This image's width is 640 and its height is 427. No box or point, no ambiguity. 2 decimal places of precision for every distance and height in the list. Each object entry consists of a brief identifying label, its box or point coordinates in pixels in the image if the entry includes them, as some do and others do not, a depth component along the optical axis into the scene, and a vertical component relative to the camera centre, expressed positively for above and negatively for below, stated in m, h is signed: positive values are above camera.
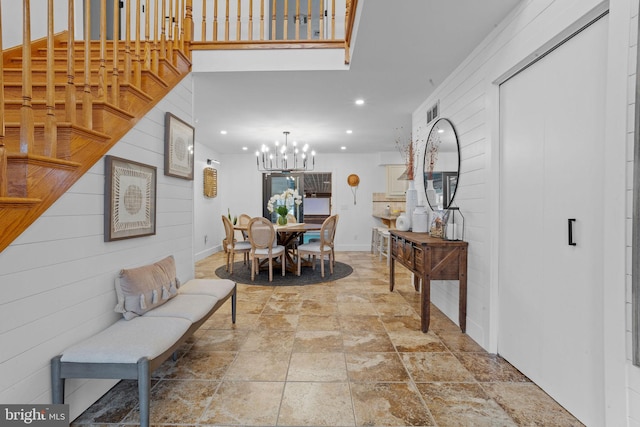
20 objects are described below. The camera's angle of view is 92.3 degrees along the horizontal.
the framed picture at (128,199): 1.88 +0.07
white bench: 1.44 -0.69
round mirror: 2.97 +0.50
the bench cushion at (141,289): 1.91 -0.52
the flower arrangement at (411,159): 4.16 +0.73
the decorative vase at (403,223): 3.61 -0.13
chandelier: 6.79 +1.23
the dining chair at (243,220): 6.09 -0.19
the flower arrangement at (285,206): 5.46 +0.13
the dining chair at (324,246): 4.83 -0.56
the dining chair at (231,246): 4.98 -0.58
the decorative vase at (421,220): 3.43 -0.09
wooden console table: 2.62 -0.46
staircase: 1.33 +0.44
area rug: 4.48 -1.02
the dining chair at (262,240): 4.49 -0.43
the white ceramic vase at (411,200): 3.69 +0.14
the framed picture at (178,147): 2.57 +0.56
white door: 1.51 -0.05
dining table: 5.12 -0.48
